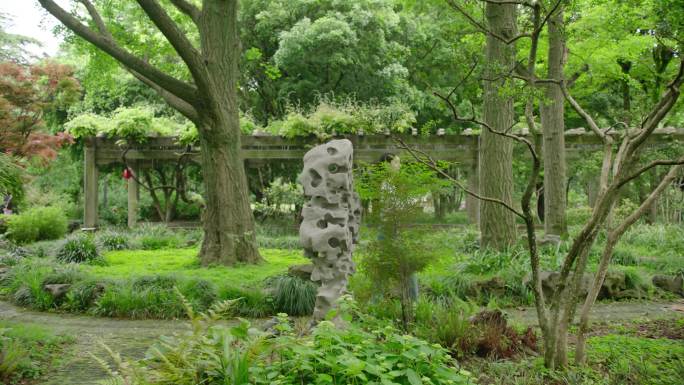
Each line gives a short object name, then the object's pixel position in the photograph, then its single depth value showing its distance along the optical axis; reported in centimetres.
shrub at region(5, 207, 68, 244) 1252
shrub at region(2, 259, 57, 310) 737
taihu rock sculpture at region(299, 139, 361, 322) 508
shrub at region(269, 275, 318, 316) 693
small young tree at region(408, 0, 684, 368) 365
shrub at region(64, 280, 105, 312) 719
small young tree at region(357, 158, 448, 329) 531
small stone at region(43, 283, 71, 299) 736
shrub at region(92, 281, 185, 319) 684
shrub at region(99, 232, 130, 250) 1217
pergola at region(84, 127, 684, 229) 1391
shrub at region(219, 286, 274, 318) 693
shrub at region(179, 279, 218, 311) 696
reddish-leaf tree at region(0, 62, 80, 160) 1241
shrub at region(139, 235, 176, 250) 1258
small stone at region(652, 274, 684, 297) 820
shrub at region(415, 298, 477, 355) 475
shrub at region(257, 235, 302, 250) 1252
